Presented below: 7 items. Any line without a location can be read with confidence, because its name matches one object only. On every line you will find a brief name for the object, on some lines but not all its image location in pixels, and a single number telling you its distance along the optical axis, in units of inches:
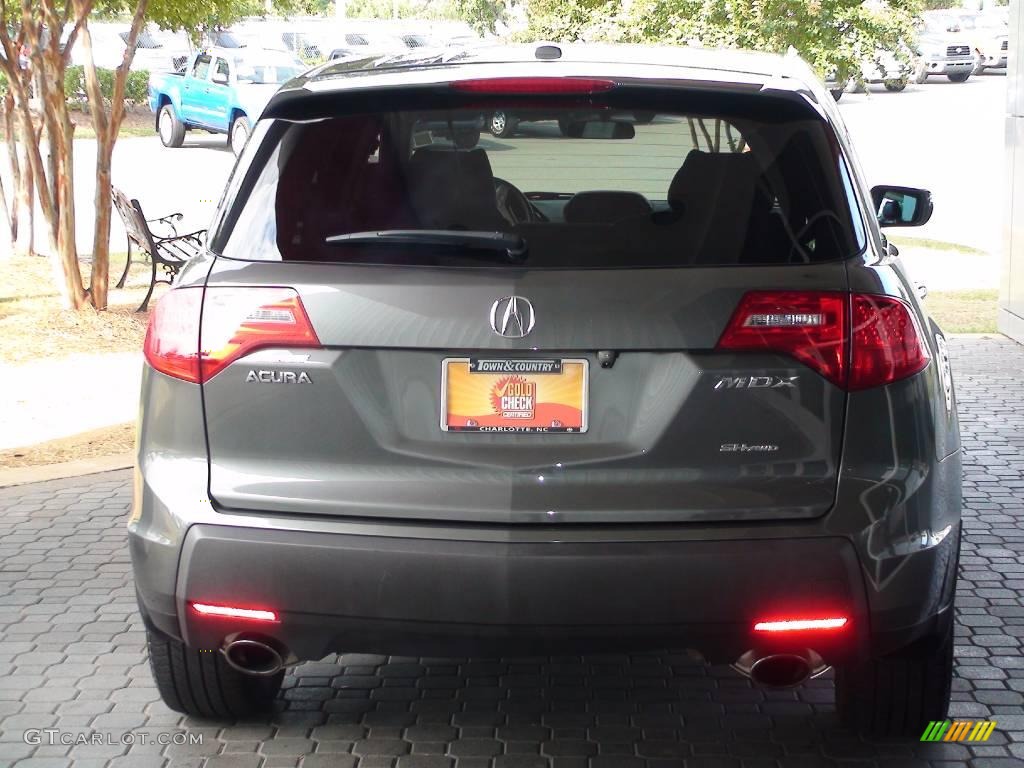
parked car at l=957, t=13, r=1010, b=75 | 2043.6
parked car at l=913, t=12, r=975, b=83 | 1972.2
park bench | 486.6
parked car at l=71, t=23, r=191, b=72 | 1890.3
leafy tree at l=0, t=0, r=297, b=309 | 461.1
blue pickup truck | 1266.0
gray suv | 131.7
